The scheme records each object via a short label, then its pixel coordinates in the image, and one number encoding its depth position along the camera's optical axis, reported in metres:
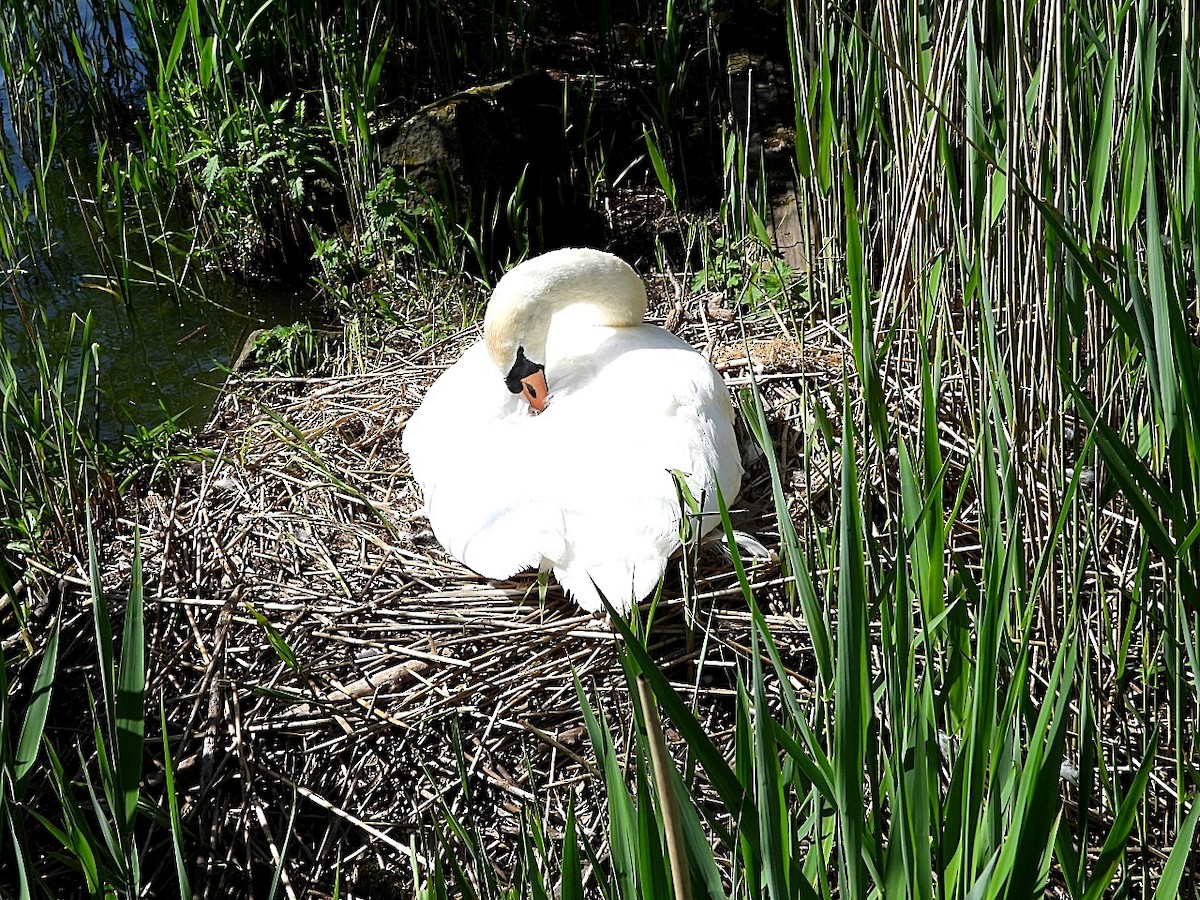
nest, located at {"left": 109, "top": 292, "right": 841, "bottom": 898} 2.68
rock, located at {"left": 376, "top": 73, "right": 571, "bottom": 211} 5.23
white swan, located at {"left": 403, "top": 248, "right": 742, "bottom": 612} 2.68
